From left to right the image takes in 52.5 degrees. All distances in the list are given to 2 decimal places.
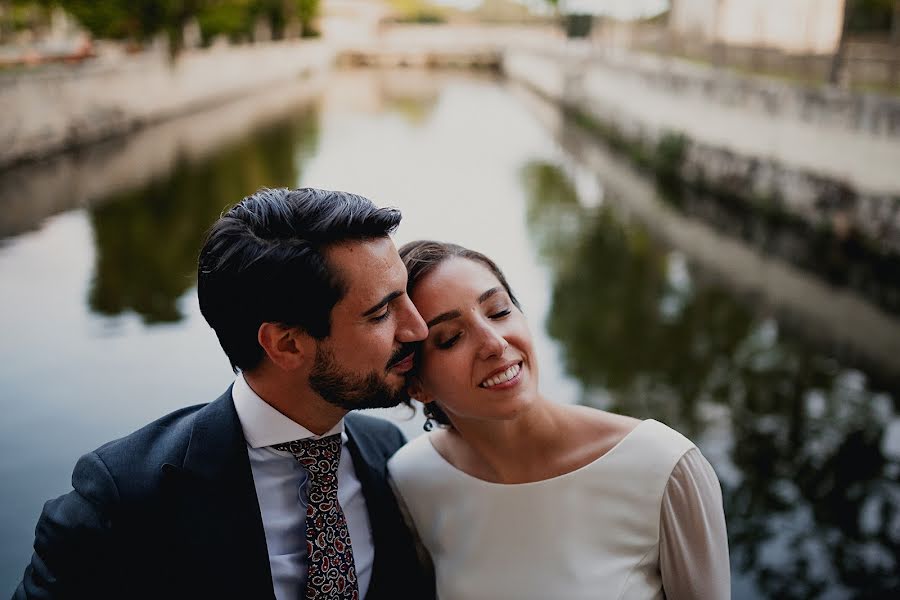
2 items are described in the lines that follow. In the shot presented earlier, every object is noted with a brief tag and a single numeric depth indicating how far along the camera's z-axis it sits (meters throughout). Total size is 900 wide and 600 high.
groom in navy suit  1.87
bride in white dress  2.06
